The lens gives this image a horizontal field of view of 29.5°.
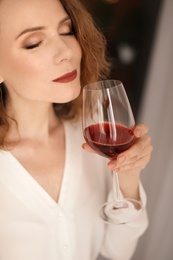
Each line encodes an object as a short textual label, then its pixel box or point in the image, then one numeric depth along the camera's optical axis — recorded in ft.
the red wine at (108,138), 2.95
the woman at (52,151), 3.29
